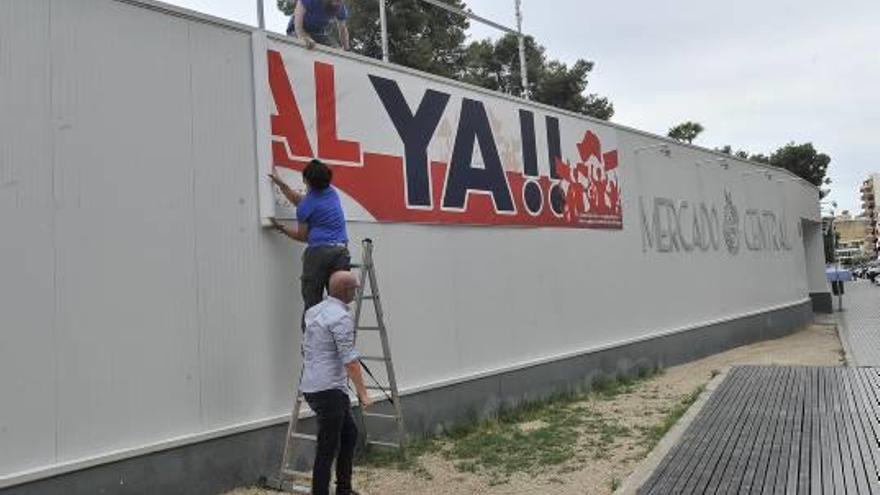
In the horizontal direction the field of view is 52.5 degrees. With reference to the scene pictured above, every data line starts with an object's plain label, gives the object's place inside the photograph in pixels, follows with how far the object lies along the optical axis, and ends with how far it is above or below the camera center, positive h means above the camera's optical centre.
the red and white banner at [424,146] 7.93 +1.65
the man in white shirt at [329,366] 6.03 -0.40
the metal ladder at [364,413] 6.93 -0.85
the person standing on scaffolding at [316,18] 8.66 +2.88
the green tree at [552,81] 30.50 +8.71
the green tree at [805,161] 59.03 +7.99
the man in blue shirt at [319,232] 7.25 +0.62
